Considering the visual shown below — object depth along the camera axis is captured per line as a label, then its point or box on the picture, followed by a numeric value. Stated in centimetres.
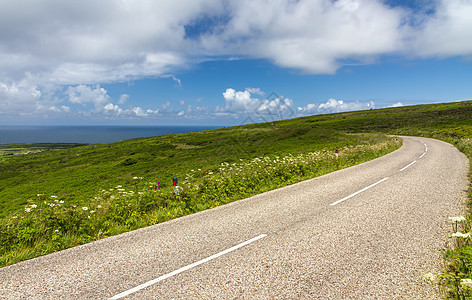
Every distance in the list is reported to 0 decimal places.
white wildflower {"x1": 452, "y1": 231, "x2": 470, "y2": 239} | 478
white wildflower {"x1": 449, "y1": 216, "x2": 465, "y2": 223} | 545
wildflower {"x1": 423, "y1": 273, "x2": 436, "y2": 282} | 403
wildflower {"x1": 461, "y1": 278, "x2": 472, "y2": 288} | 346
